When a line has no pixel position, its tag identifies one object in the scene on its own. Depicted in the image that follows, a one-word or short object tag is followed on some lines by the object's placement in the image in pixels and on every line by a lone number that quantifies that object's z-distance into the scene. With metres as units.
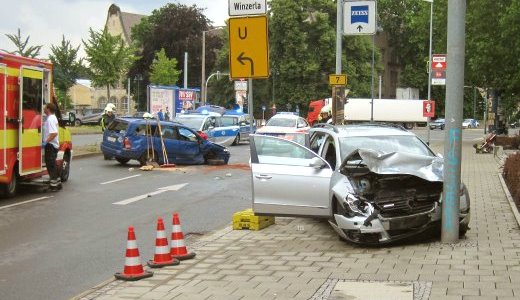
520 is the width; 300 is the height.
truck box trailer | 76.94
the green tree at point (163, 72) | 57.91
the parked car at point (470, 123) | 92.25
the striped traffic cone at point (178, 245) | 8.00
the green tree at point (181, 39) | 71.58
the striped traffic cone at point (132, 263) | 7.05
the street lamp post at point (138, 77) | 77.97
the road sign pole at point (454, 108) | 8.39
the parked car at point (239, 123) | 34.41
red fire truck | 12.98
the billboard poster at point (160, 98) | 36.81
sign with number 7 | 18.28
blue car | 21.08
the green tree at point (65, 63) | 59.47
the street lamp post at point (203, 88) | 51.15
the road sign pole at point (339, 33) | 19.22
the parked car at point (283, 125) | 31.23
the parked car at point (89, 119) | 60.09
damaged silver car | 8.42
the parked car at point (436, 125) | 84.62
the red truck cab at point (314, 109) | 58.99
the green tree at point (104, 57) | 46.44
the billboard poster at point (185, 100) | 40.16
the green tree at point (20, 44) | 47.66
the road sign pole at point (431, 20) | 44.34
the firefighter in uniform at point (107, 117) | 26.03
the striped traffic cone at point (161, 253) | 7.60
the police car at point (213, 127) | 29.64
